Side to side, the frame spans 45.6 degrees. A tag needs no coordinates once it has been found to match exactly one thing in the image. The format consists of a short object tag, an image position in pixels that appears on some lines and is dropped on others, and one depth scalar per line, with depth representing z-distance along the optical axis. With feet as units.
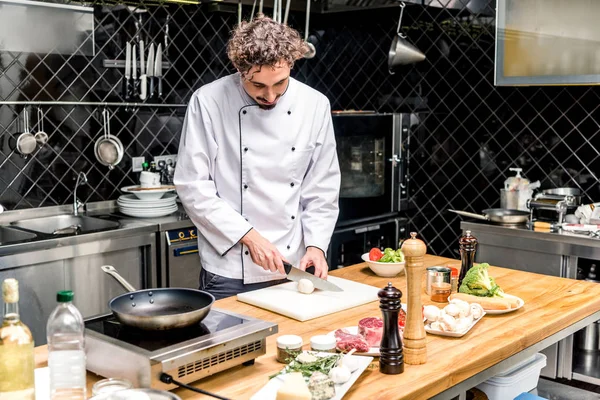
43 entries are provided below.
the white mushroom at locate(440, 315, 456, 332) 6.37
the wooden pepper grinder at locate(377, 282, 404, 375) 5.38
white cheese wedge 4.66
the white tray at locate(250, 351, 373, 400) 4.96
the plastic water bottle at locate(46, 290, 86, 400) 4.76
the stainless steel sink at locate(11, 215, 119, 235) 12.25
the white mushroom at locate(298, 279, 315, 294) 7.49
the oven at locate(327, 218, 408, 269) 14.90
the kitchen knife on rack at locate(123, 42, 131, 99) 13.35
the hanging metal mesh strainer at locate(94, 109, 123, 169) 13.35
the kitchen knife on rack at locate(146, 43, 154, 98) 13.60
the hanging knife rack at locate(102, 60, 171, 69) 13.26
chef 8.27
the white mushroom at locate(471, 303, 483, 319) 6.77
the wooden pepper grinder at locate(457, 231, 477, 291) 7.97
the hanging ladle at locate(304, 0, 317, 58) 14.99
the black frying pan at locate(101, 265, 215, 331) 5.34
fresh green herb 5.21
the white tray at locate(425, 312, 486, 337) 6.33
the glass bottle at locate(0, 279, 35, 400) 4.53
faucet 13.04
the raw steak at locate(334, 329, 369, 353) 5.76
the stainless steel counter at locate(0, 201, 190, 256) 10.50
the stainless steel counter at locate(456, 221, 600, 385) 12.11
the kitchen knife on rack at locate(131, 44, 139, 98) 13.43
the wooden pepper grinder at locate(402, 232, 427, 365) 5.53
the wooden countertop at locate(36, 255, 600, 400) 5.32
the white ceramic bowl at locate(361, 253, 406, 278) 8.45
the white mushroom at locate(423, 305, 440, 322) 6.54
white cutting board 6.95
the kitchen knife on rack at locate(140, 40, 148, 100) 13.53
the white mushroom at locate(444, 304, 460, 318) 6.55
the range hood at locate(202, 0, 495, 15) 15.02
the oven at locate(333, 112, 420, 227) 15.05
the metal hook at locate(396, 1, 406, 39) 15.55
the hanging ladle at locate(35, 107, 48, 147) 12.57
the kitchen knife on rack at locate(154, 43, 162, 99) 13.66
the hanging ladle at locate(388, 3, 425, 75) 15.71
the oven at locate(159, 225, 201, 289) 12.22
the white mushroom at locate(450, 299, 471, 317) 6.58
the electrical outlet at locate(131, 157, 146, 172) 13.94
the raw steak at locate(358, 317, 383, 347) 5.92
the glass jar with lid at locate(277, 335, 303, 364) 5.65
